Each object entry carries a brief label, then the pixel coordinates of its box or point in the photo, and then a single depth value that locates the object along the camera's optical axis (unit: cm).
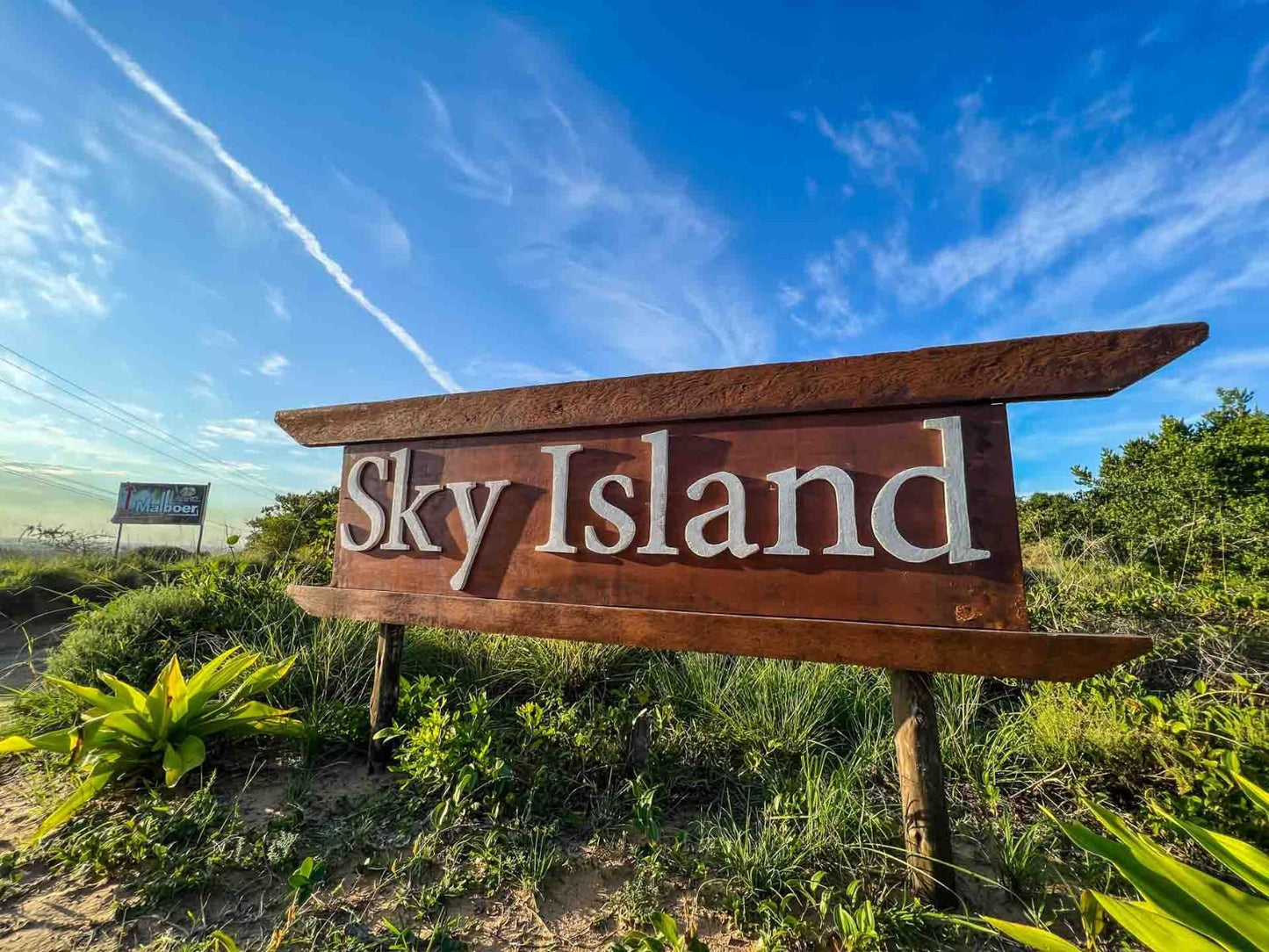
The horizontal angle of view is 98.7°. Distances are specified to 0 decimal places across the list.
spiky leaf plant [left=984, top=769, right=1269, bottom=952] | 118
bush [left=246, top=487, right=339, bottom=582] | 553
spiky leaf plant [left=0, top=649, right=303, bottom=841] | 233
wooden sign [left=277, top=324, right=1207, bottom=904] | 172
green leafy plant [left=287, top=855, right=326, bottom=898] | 175
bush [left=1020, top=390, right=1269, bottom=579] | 532
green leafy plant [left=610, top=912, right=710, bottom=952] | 155
